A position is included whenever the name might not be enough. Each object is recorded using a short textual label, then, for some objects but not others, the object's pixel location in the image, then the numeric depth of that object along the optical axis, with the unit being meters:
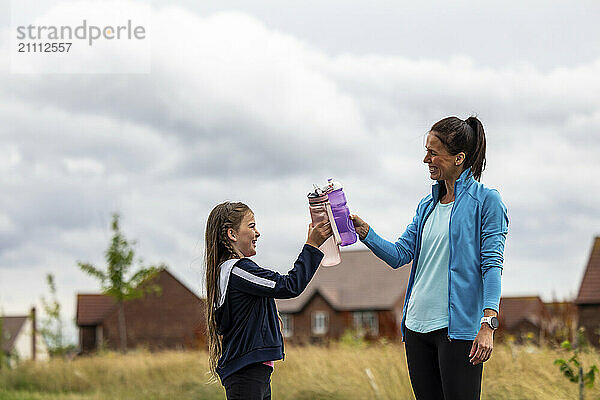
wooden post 25.14
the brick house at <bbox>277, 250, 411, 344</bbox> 39.31
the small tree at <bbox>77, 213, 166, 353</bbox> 25.42
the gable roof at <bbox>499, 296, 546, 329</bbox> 41.28
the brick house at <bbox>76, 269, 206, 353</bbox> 43.03
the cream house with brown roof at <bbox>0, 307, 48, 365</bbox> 59.66
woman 3.58
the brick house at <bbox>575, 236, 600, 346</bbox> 26.17
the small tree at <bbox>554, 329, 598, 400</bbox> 6.67
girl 3.88
